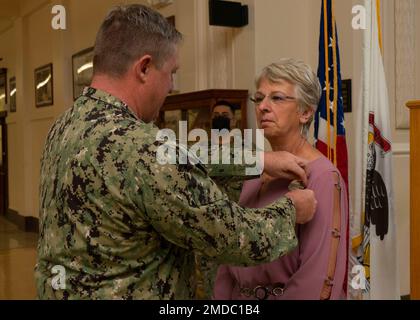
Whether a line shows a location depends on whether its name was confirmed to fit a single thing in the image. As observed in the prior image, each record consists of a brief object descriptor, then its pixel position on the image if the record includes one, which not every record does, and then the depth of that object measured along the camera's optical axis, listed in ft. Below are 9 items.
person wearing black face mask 12.48
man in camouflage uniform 3.83
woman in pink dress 5.37
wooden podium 9.66
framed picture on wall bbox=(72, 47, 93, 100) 21.33
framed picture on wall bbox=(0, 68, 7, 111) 35.29
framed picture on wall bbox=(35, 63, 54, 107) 26.25
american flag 8.92
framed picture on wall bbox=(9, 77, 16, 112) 32.96
